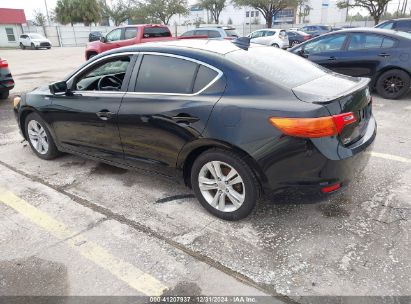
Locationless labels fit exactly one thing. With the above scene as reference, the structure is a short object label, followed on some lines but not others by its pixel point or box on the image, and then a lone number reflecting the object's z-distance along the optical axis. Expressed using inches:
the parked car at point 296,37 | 994.1
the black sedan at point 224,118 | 107.8
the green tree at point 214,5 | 2183.8
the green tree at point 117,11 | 2210.1
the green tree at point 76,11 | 1816.7
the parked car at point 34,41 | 1299.0
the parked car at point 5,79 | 341.4
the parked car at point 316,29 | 1277.1
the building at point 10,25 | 1535.4
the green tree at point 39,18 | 2591.0
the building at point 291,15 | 3026.6
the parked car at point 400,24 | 582.9
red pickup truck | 543.2
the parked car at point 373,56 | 289.0
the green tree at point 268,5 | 1745.8
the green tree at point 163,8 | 1888.5
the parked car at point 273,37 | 882.8
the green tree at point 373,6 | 1393.5
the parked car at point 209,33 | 696.6
